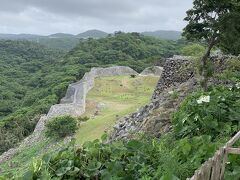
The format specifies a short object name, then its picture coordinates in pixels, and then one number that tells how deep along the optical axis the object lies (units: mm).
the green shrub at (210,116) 4392
